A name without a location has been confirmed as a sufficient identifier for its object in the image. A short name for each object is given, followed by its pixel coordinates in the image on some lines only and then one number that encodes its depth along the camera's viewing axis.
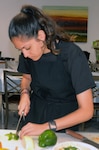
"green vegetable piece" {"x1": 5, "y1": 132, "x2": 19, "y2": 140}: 1.17
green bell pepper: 1.08
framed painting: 5.36
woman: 1.13
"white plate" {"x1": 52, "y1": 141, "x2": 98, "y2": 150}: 1.07
